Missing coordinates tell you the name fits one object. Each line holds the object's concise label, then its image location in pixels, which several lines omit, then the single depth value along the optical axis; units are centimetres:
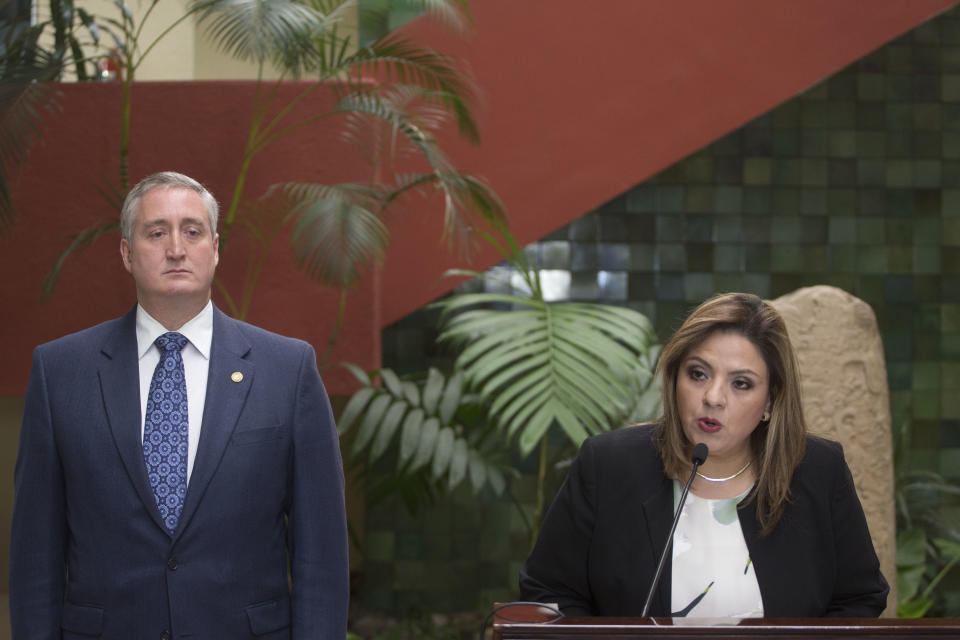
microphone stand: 621
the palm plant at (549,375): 784
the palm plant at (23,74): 770
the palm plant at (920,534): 912
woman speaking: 643
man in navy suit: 630
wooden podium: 587
